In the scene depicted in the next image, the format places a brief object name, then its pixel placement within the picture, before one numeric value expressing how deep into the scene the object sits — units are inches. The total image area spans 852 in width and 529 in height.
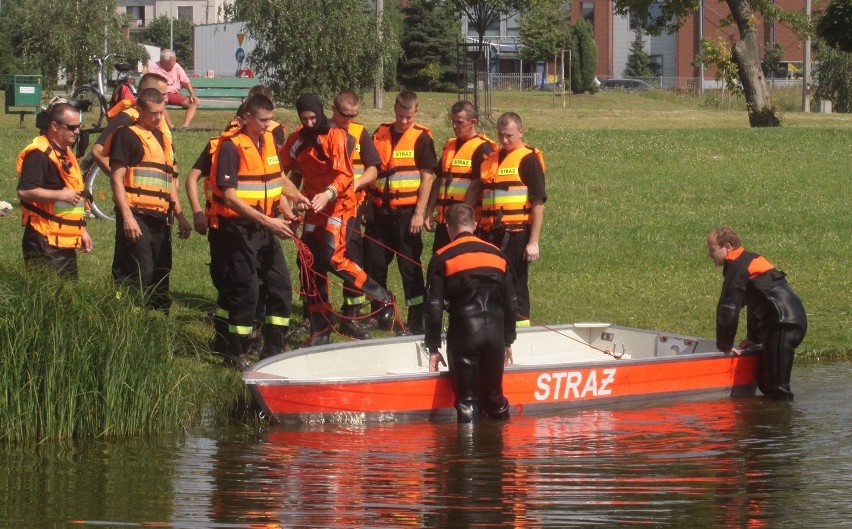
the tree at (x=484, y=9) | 2632.9
